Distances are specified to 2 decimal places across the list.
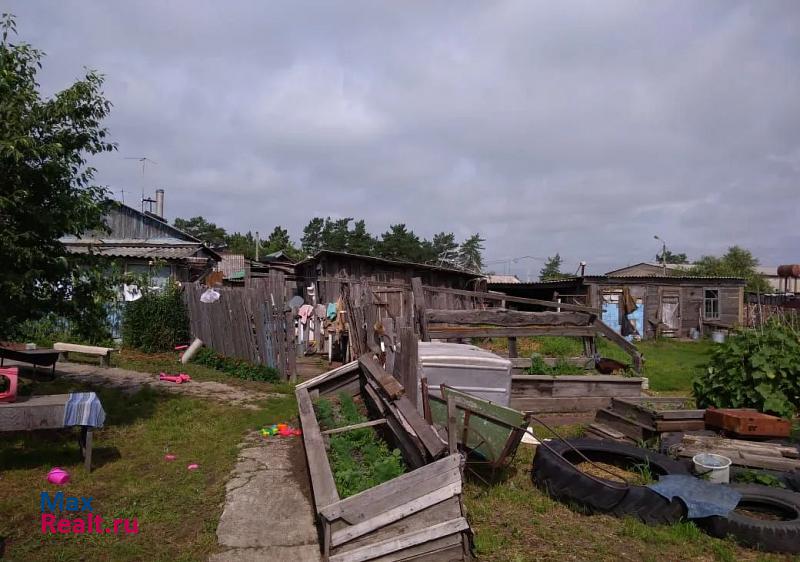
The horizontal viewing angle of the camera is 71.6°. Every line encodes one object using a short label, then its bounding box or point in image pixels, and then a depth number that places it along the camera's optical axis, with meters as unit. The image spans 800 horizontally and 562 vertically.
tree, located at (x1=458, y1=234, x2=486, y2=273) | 69.31
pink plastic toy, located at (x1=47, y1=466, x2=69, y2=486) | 5.15
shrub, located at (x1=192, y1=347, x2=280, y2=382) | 11.01
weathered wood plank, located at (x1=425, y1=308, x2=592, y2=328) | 8.61
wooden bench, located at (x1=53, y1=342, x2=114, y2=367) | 11.79
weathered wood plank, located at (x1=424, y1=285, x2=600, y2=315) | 9.19
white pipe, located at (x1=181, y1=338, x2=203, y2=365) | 13.08
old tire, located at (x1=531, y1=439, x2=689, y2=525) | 4.54
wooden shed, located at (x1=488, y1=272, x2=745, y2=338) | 24.17
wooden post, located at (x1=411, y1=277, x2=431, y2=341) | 8.56
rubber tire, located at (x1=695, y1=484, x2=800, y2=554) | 4.09
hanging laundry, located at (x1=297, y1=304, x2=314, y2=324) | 15.60
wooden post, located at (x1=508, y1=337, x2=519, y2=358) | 9.44
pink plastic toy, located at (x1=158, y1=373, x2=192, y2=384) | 10.64
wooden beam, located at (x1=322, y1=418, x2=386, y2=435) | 5.89
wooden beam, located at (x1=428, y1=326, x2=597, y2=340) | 8.89
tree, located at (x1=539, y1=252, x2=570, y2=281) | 77.88
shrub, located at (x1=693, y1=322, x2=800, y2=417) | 6.71
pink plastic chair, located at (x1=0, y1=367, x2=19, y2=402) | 5.46
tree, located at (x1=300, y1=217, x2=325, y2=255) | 66.12
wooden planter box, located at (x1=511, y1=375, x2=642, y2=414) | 8.02
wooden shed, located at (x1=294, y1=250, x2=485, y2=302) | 17.73
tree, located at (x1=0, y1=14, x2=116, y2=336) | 6.09
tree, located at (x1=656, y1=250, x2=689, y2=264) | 82.07
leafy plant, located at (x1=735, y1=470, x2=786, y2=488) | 5.12
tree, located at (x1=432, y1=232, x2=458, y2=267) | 67.23
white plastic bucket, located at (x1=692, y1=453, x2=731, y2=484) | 5.07
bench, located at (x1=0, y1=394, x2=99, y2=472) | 5.25
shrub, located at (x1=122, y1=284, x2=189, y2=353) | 14.15
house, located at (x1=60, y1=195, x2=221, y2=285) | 15.99
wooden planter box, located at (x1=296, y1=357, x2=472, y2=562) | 3.56
